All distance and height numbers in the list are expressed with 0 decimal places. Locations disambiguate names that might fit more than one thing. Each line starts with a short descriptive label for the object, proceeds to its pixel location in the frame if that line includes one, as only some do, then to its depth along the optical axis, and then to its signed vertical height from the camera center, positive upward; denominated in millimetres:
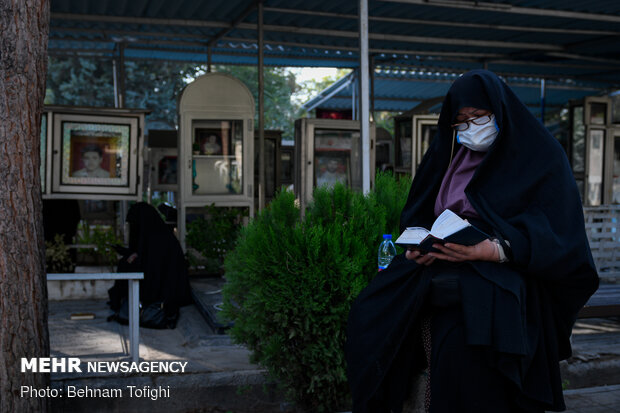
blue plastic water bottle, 3701 -354
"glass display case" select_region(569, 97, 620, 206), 10336 +698
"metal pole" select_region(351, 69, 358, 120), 13639 +2342
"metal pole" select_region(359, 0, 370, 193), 5823 +788
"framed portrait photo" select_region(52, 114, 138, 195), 7336 +374
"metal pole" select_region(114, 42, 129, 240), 9586 +1740
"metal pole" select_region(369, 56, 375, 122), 12320 +2308
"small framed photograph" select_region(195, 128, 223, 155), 8234 +610
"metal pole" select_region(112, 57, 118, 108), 12718 +2173
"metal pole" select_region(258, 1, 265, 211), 8562 +1029
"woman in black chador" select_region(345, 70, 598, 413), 2242 -313
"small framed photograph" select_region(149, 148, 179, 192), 10125 +310
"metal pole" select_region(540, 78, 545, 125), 14909 +2377
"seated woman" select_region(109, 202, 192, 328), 6414 -784
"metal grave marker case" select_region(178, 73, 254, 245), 8016 +562
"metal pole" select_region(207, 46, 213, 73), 11020 +2284
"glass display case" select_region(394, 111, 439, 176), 9547 +829
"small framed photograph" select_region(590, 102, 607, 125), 10300 +1269
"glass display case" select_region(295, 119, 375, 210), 8805 +527
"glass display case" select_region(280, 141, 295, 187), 11477 +448
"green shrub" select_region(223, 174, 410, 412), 3672 -544
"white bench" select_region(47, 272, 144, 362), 4508 -790
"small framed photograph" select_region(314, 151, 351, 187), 9000 +342
